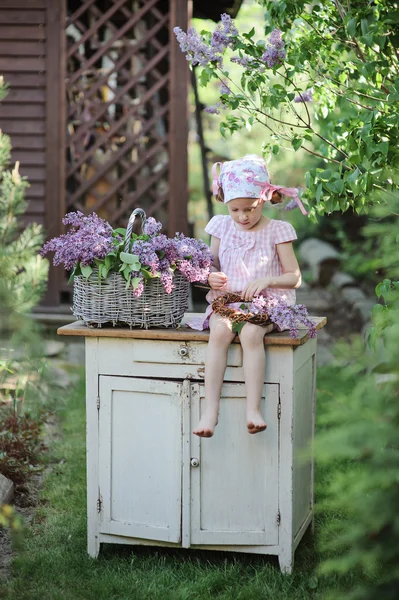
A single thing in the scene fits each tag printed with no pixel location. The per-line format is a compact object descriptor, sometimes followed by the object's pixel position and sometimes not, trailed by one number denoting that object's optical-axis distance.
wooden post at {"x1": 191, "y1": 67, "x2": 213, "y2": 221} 7.98
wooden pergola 6.46
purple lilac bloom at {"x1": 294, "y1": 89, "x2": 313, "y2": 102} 3.35
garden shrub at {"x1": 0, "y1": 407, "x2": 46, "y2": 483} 4.00
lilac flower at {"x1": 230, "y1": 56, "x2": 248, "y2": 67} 3.24
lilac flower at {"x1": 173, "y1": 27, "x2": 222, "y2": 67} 3.24
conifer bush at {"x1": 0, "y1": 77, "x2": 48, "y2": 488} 4.32
